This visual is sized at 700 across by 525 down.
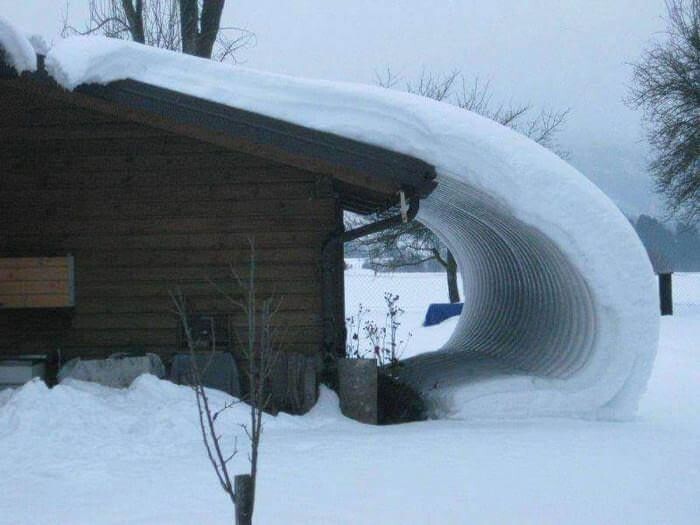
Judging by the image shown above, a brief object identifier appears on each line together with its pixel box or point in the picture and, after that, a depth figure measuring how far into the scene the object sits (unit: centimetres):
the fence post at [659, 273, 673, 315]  2567
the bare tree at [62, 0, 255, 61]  1875
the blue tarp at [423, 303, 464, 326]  2455
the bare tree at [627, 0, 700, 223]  2600
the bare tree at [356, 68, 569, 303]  2625
